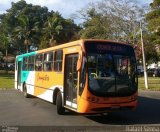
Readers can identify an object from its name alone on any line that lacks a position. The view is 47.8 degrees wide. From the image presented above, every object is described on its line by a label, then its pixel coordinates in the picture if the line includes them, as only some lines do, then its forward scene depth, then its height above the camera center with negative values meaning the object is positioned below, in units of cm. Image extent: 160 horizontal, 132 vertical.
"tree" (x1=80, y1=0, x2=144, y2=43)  2023 +545
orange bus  602 -28
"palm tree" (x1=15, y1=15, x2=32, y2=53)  2982 +688
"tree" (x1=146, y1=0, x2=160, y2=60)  1897 +527
